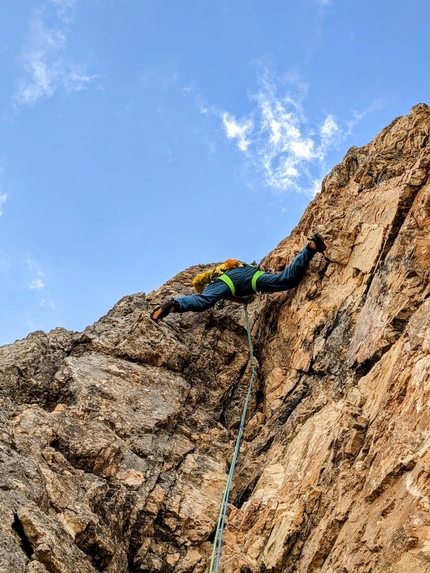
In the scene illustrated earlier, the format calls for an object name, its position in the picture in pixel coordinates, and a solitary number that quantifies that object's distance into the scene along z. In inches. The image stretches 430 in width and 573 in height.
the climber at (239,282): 403.5
